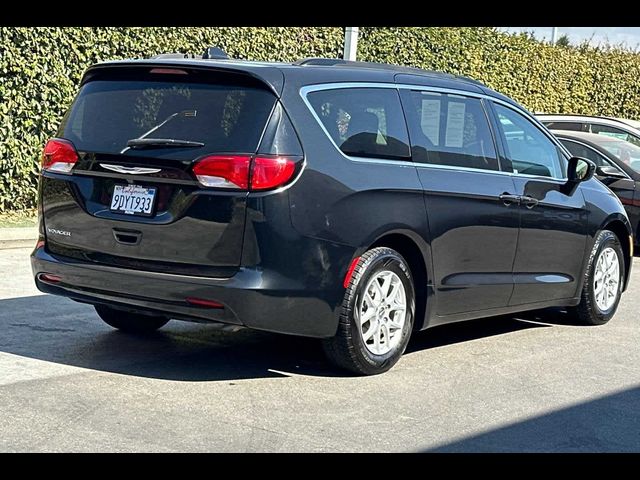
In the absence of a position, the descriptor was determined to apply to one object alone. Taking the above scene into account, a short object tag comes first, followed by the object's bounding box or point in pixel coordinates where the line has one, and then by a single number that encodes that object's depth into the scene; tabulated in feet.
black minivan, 19.38
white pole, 48.34
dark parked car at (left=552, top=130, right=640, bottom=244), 42.57
